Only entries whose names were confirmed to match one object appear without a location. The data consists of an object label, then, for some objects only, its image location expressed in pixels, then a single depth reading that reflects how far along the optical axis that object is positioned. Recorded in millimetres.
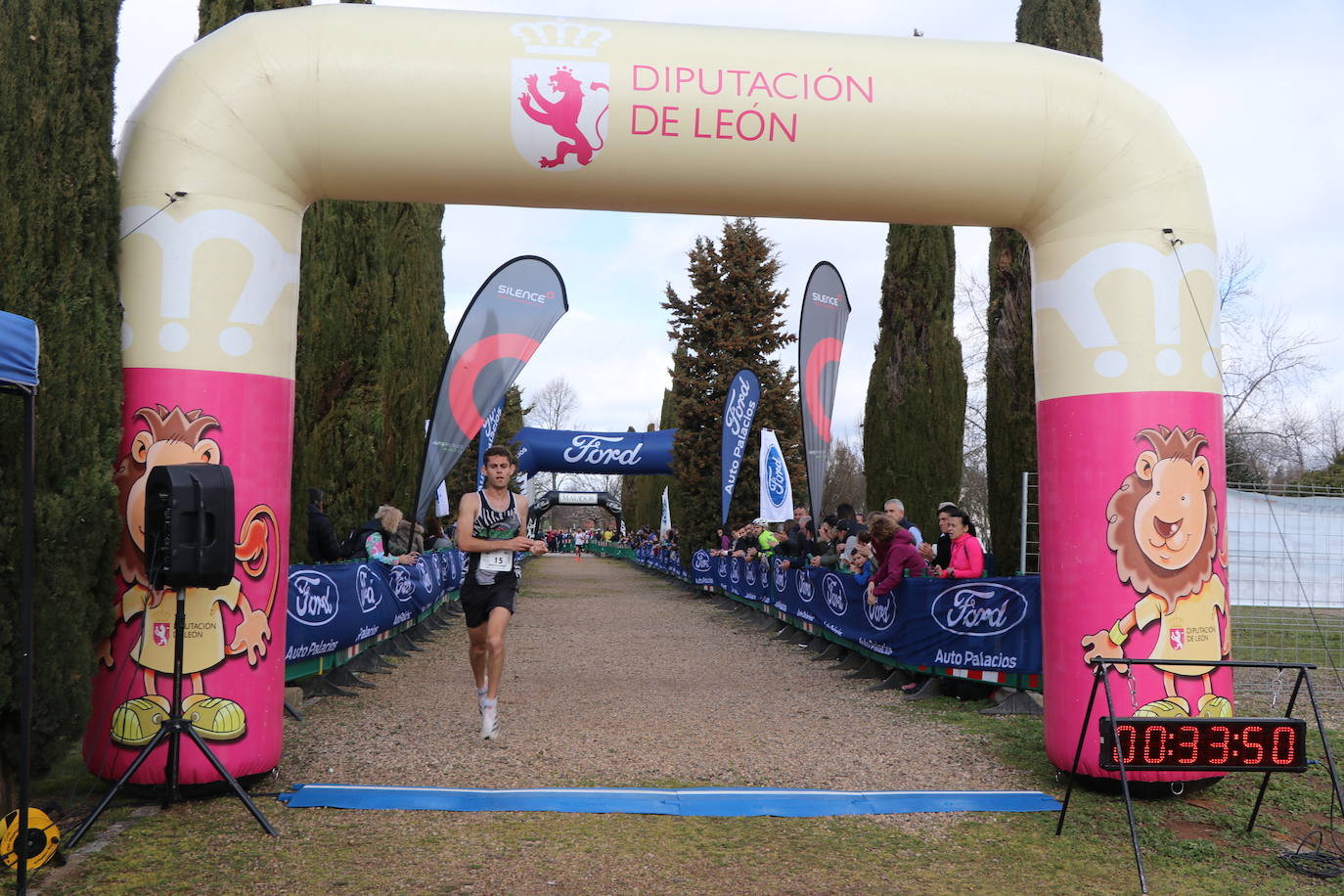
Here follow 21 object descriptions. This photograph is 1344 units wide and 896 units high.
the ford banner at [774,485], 15734
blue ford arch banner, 34594
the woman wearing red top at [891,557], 9789
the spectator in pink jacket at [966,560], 9359
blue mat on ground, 5711
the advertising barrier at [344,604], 8664
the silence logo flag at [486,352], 12086
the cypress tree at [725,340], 28141
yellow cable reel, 4407
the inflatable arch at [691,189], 5961
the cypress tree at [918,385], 19516
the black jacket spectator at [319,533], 11070
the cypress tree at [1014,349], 13383
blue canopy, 4117
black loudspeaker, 5094
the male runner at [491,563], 7434
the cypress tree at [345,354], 13586
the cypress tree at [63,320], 4984
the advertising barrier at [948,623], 8516
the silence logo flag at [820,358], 13742
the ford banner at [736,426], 18406
